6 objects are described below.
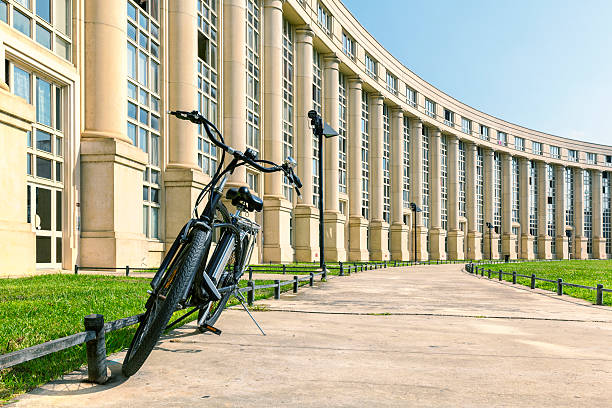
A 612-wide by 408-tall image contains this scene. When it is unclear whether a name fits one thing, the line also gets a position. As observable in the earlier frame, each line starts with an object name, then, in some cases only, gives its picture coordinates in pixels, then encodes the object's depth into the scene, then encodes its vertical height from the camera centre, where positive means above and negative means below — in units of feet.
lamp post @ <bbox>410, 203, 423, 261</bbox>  192.68 +3.99
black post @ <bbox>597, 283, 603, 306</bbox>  45.75 -6.31
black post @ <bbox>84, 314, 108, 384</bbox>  15.65 -3.55
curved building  63.57 +16.99
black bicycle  15.49 -1.39
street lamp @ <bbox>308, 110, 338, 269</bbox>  80.94 +12.64
